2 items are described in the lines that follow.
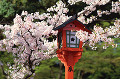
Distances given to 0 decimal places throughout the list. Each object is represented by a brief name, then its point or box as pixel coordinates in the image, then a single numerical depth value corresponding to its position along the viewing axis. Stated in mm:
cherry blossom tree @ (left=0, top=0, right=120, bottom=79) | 10289
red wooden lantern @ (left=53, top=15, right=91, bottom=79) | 9741
